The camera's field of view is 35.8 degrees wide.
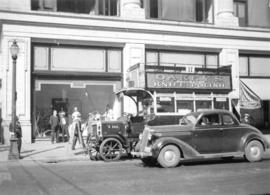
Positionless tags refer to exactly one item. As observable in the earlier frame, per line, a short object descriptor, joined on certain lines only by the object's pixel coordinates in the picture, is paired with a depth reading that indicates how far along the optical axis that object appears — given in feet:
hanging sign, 52.24
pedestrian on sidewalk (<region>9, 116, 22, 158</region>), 54.17
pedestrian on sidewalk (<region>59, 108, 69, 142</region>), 72.38
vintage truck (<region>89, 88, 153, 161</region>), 49.39
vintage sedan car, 42.42
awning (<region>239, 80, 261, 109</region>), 82.58
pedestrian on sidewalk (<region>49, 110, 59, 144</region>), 70.23
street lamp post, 52.39
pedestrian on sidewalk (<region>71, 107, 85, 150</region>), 59.26
